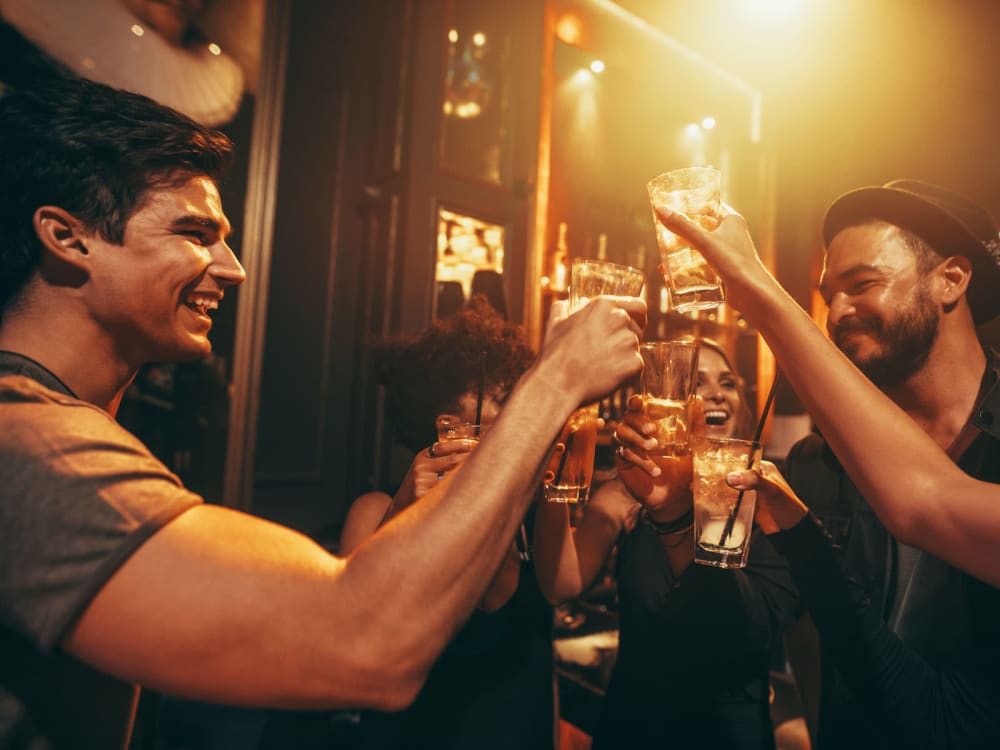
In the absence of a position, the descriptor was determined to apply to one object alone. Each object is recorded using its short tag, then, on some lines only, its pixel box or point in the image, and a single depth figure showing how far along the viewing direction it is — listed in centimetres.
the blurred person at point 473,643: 174
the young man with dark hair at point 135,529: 78
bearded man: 141
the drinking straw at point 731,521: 142
